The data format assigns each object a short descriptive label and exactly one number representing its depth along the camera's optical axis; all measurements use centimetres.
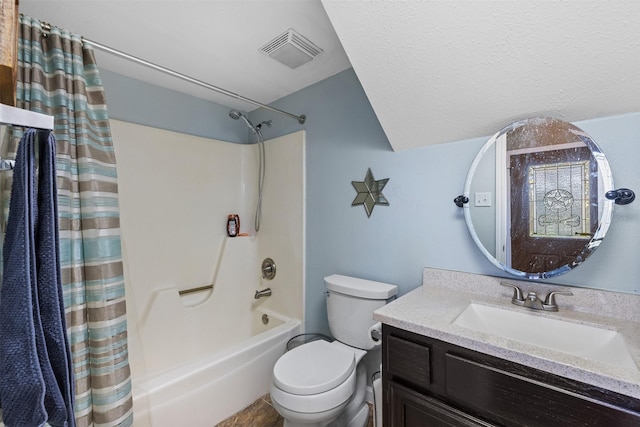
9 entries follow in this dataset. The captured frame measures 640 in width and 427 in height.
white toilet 122
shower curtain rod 118
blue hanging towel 50
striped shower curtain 107
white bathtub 136
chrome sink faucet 110
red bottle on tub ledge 236
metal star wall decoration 167
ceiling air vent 149
